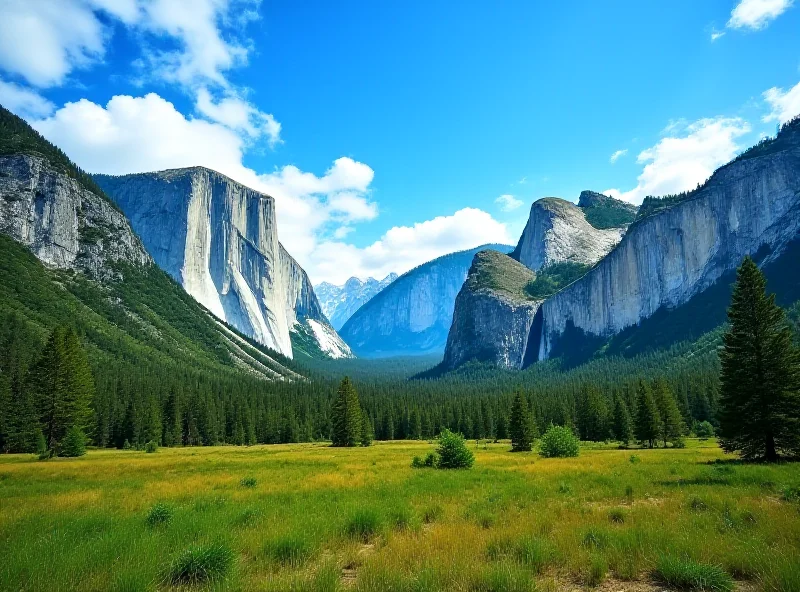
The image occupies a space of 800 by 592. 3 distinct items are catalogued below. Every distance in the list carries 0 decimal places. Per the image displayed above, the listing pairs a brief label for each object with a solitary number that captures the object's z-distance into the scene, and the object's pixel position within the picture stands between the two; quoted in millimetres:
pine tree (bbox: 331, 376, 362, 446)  68875
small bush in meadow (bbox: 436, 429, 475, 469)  28859
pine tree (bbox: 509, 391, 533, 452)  55116
